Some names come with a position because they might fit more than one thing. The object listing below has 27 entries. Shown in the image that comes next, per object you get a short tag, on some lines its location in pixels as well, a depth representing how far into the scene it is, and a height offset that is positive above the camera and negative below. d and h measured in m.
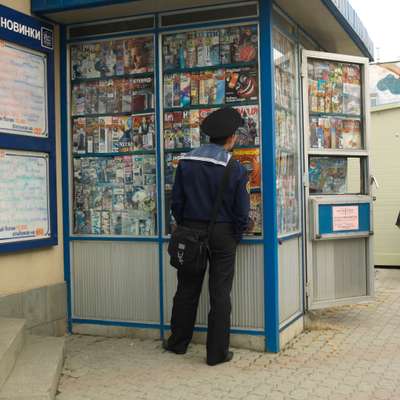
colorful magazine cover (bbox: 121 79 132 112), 6.05 +0.92
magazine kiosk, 5.57 +0.35
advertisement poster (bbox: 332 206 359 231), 6.46 -0.30
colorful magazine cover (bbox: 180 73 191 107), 5.85 +0.94
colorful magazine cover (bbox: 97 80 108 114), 6.14 +0.93
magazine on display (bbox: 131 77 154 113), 5.96 +0.92
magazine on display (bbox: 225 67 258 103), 5.61 +0.94
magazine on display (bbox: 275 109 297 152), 5.82 +0.56
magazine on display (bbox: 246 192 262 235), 5.57 -0.22
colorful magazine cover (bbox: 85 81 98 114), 6.17 +0.91
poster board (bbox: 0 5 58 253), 5.41 +0.53
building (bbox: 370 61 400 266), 11.04 +0.19
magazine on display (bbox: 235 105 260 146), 5.60 +0.56
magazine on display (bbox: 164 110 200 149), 5.82 +0.57
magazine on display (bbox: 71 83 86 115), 6.20 +0.91
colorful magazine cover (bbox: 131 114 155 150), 5.96 +0.57
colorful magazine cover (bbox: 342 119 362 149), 6.82 +0.59
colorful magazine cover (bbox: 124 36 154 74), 5.97 +1.29
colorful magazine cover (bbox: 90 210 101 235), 6.15 -0.28
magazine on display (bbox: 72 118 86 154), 6.19 +0.56
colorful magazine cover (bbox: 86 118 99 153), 6.16 +0.58
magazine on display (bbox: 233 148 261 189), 5.58 +0.25
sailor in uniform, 5.09 -0.13
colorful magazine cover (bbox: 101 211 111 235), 6.12 -0.29
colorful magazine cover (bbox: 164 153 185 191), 5.88 +0.22
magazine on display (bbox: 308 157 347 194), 6.60 +0.15
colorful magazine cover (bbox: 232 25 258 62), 5.60 +1.29
